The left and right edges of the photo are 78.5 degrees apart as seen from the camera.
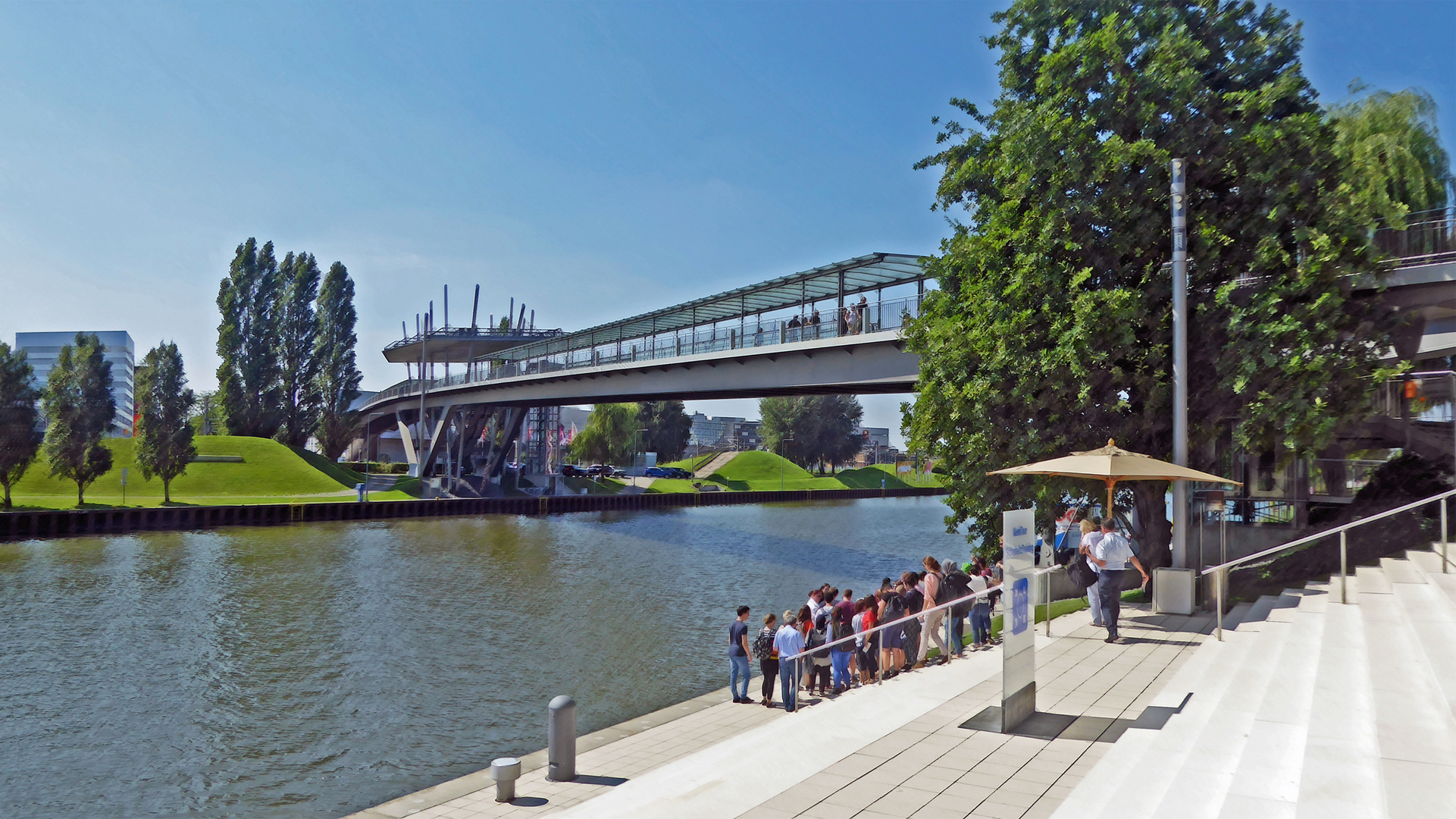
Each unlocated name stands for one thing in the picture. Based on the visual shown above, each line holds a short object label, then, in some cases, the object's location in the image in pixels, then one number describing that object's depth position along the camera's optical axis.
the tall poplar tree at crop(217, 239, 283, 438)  84.69
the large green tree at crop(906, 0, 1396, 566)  15.78
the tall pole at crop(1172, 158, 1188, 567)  14.17
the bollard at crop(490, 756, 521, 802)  9.91
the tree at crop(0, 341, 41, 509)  51.16
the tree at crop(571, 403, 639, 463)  107.81
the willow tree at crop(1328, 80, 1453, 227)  21.39
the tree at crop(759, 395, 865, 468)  128.62
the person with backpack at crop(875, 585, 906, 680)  13.35
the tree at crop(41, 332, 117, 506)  53.81
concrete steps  5.96
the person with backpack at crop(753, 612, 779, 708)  14.11
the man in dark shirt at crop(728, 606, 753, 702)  14.31
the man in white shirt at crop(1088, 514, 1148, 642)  12.13
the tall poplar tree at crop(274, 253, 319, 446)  87.69
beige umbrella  13.18
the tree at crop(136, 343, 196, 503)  59.12
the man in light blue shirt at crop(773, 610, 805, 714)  13.35
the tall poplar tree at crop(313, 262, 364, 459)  90.56
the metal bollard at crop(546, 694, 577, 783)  10.64
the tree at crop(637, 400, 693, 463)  126.94
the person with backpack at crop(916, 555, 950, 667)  13.99
